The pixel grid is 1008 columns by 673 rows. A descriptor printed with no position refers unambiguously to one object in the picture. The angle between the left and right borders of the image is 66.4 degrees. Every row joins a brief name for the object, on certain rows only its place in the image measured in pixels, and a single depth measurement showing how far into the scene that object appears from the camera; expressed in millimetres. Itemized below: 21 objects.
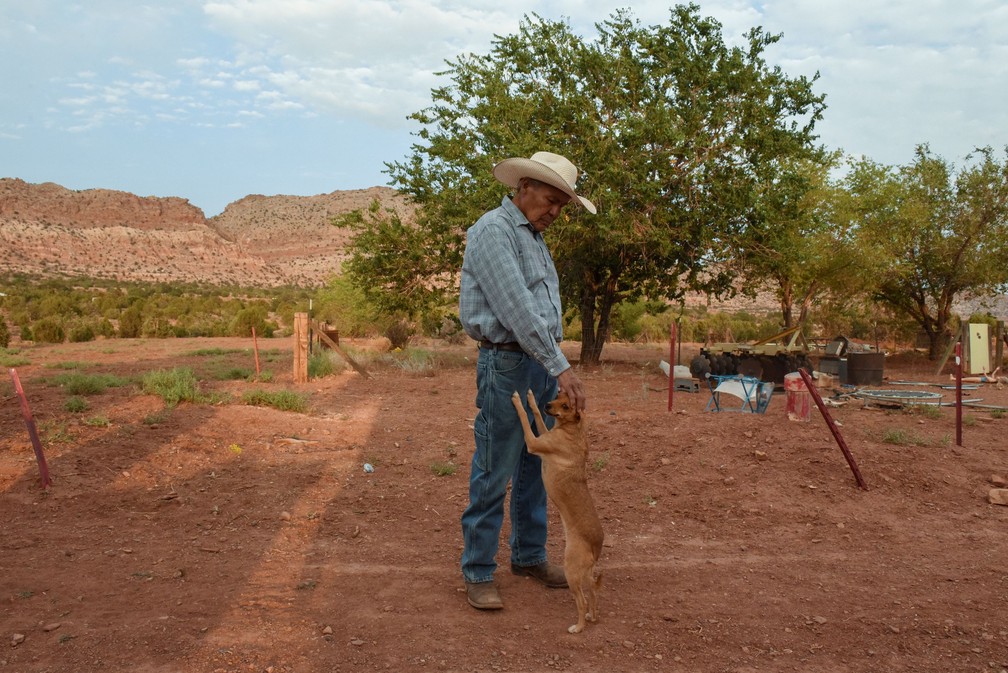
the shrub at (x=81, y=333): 26312
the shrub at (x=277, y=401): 9953
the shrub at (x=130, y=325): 29031
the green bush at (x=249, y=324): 30938
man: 3697
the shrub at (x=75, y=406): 8828
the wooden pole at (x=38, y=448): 5855
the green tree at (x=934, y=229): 20406
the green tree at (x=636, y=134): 14672
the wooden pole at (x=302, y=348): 13211
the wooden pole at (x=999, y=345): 18225
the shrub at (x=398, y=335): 24734
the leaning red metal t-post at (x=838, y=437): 6281
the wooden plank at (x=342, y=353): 13727
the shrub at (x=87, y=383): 10805
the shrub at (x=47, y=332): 26062
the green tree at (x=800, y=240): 15328
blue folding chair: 9805
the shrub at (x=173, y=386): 9117
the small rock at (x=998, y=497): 6160
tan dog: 3719
